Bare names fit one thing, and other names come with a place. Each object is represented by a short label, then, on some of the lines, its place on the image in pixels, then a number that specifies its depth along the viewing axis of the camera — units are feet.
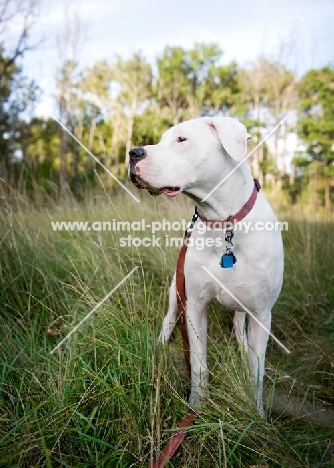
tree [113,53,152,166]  48.11
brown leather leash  5.20
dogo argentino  6.73
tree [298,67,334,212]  73.97
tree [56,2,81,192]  61.00
